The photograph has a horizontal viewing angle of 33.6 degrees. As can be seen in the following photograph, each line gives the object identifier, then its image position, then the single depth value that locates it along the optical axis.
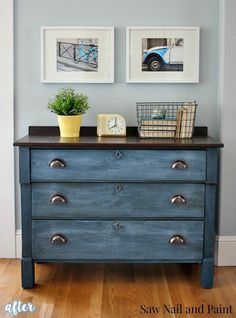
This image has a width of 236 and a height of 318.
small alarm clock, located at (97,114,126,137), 2.31
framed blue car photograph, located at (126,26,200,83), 2.38
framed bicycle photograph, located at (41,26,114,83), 2.38
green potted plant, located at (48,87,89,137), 2.23
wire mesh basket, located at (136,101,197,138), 2.23
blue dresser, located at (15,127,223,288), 2.09
